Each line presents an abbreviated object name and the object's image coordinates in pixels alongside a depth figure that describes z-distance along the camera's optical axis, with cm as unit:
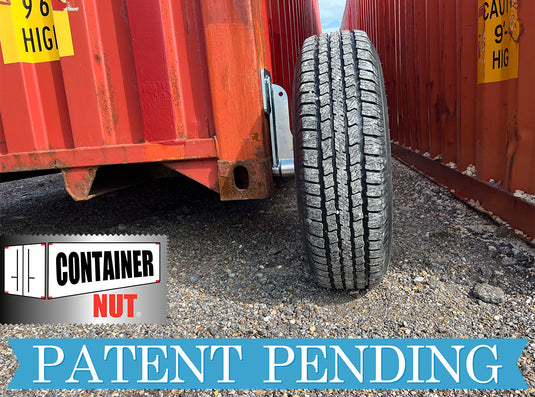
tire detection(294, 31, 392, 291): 150
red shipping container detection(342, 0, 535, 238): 208
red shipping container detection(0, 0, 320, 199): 183
